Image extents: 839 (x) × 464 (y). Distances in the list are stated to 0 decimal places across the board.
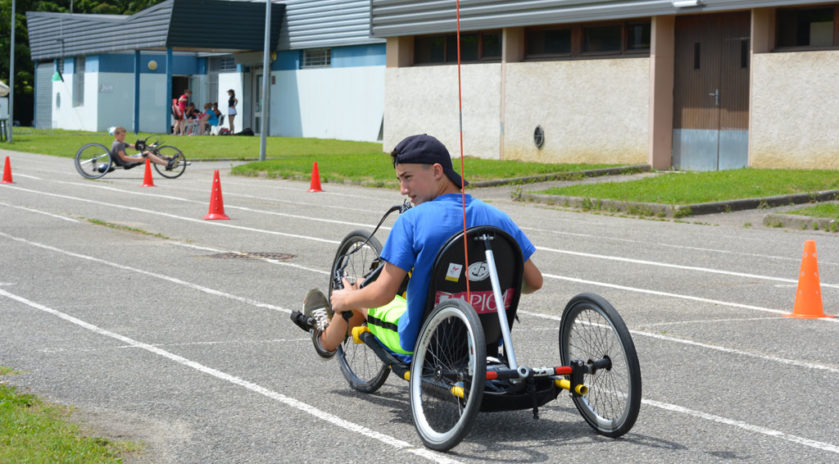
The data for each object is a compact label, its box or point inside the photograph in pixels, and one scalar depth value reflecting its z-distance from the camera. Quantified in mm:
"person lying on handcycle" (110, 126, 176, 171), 25672
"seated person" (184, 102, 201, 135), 50312
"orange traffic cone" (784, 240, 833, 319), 9281
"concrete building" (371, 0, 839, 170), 23562
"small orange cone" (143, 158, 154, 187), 23903
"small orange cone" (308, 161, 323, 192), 23141
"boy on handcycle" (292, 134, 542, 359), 5648
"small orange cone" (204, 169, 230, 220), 16812
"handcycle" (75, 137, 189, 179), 25702
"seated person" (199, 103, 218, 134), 50406
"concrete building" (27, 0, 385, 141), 43219
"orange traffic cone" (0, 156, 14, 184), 23908
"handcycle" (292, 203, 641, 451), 5320
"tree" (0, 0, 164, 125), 65625
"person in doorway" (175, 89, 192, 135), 50000
